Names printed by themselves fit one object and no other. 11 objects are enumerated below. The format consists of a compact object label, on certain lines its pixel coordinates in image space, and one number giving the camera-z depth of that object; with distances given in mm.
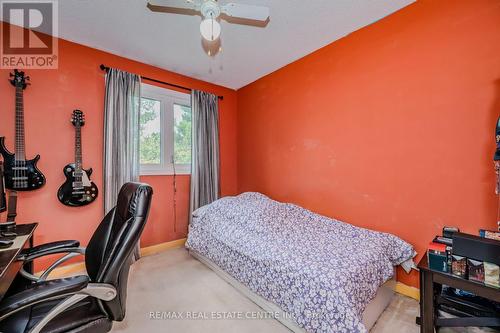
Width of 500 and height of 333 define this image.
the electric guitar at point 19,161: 1987
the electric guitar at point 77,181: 2293
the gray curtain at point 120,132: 2498
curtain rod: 2534
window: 2908
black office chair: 917
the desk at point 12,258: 959
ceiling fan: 1426
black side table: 1197
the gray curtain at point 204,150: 3162
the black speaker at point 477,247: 1143
